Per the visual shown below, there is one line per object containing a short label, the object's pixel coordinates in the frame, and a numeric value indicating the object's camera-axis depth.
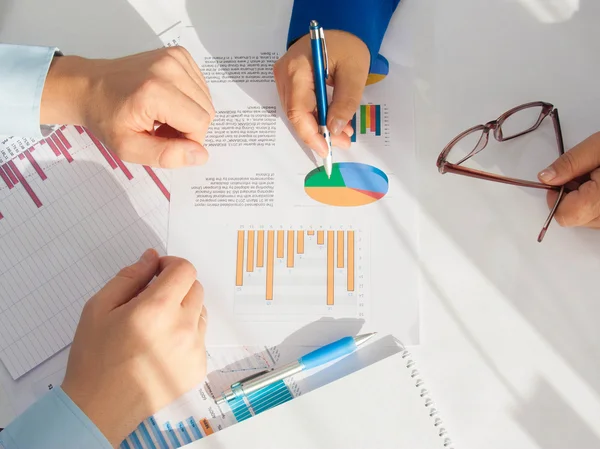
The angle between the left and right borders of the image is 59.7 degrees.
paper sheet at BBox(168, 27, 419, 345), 0.70
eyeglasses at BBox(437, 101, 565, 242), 0.67
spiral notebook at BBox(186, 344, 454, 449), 0.64
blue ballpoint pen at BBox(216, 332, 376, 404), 0.67
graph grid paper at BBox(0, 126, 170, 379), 0.71
